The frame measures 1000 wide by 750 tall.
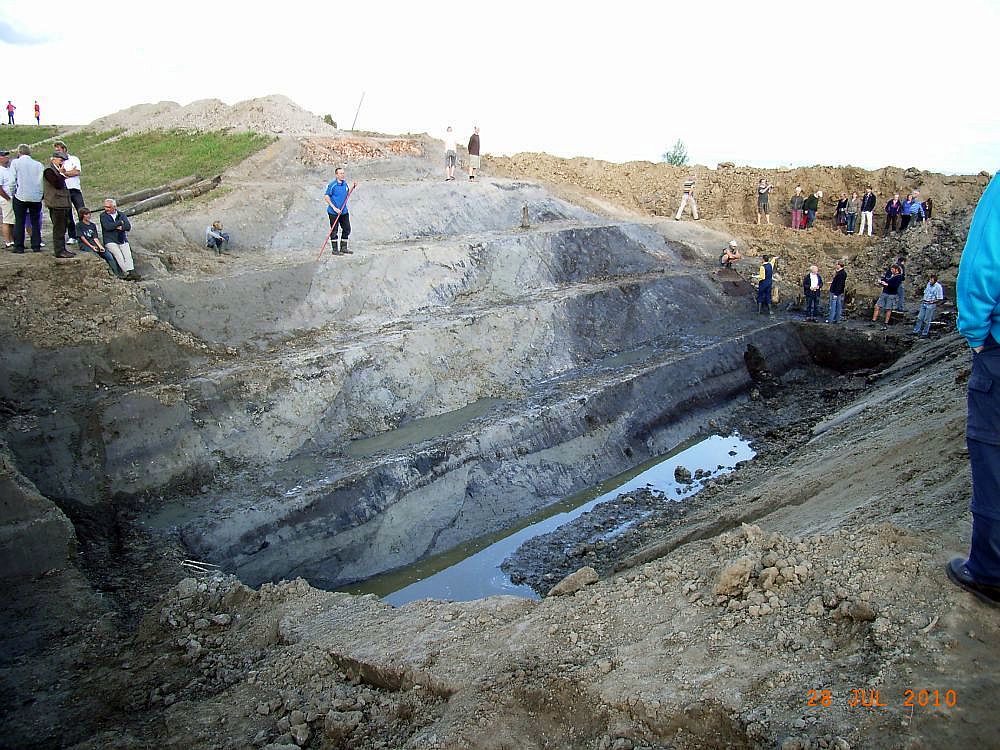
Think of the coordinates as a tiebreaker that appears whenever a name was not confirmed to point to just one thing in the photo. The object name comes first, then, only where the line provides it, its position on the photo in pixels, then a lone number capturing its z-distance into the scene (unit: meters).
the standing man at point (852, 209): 21.62
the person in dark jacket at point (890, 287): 16.20
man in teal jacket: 3.52
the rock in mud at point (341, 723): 4.26
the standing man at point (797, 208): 22.25
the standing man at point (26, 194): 10.98
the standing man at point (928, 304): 15.23
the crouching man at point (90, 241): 11.74
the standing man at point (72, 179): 11.55
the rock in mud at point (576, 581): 5.59
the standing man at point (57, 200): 10.86
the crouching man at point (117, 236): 11.59
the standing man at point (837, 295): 16.53
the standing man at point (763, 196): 22.41
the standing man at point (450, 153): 19.53
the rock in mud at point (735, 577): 4.47
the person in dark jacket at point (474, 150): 20.45
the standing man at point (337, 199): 14.03
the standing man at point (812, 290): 17.17
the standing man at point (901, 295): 16.39
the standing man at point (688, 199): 22.11
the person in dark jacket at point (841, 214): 21.94
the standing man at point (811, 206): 21.91
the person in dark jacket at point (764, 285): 17.80
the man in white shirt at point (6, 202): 11.37
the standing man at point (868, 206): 20.92
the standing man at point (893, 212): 20.47
